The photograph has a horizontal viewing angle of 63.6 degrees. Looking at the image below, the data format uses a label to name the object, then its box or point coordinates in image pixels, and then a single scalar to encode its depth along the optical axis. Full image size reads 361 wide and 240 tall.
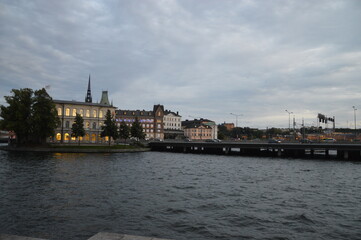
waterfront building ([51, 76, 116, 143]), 117.81
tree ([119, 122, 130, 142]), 120.81
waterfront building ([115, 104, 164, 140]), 194.12
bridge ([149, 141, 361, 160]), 80.69
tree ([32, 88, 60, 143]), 89.31
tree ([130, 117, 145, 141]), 130.25
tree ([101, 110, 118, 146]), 108.06
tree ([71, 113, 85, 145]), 104.50
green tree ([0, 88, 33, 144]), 89.69
